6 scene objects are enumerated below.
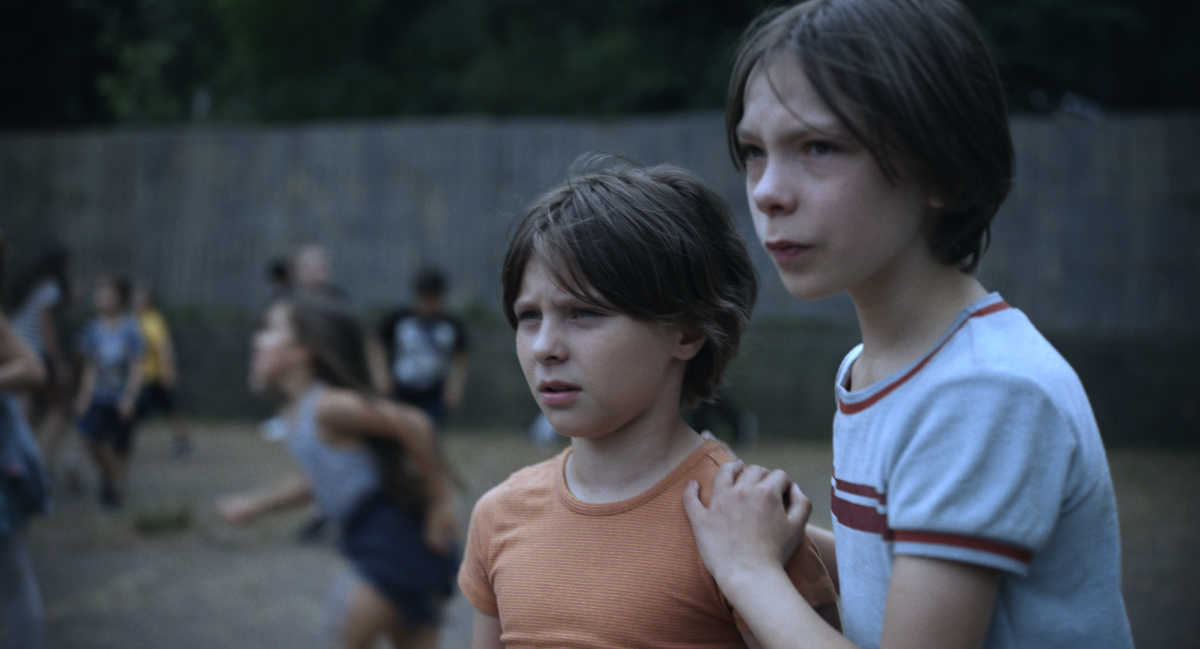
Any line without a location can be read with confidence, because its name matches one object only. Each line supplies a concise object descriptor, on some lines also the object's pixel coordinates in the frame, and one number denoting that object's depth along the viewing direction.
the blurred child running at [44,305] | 7.64
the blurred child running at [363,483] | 3.67
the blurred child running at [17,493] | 3.70
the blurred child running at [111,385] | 8.22
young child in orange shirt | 1.59
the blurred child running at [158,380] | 9.87
